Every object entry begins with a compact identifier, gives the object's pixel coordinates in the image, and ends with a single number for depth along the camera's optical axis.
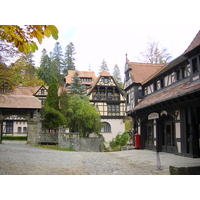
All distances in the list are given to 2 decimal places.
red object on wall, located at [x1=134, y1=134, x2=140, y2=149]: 17.11
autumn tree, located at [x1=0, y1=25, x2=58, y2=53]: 3.53
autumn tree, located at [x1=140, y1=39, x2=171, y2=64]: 25.31
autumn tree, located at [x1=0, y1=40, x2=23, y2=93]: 11.17
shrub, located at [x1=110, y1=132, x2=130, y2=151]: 21.14
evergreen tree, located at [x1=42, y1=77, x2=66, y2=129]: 21.02
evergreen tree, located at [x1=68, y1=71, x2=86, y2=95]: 29.05
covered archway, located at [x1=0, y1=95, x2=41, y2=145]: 20.39
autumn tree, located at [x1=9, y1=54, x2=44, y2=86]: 12.00
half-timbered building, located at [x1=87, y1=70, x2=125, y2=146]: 30.31
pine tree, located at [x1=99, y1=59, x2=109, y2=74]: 61.59
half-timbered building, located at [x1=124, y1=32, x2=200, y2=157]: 10.46
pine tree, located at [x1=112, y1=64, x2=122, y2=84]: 66.81
